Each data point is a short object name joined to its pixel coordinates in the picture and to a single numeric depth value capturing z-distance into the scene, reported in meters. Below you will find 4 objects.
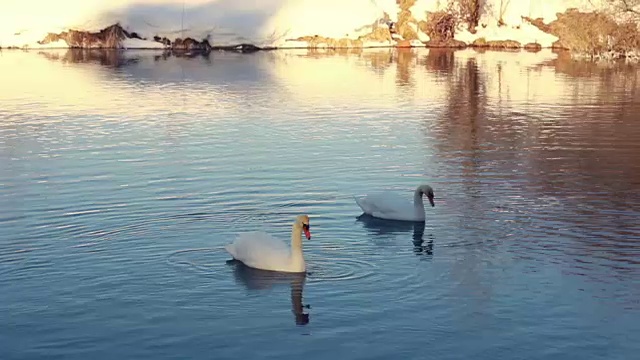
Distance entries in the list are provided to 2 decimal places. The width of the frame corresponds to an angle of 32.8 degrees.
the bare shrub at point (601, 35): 50.97
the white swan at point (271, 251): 13.32
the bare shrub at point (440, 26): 65.69
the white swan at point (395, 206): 16.30
